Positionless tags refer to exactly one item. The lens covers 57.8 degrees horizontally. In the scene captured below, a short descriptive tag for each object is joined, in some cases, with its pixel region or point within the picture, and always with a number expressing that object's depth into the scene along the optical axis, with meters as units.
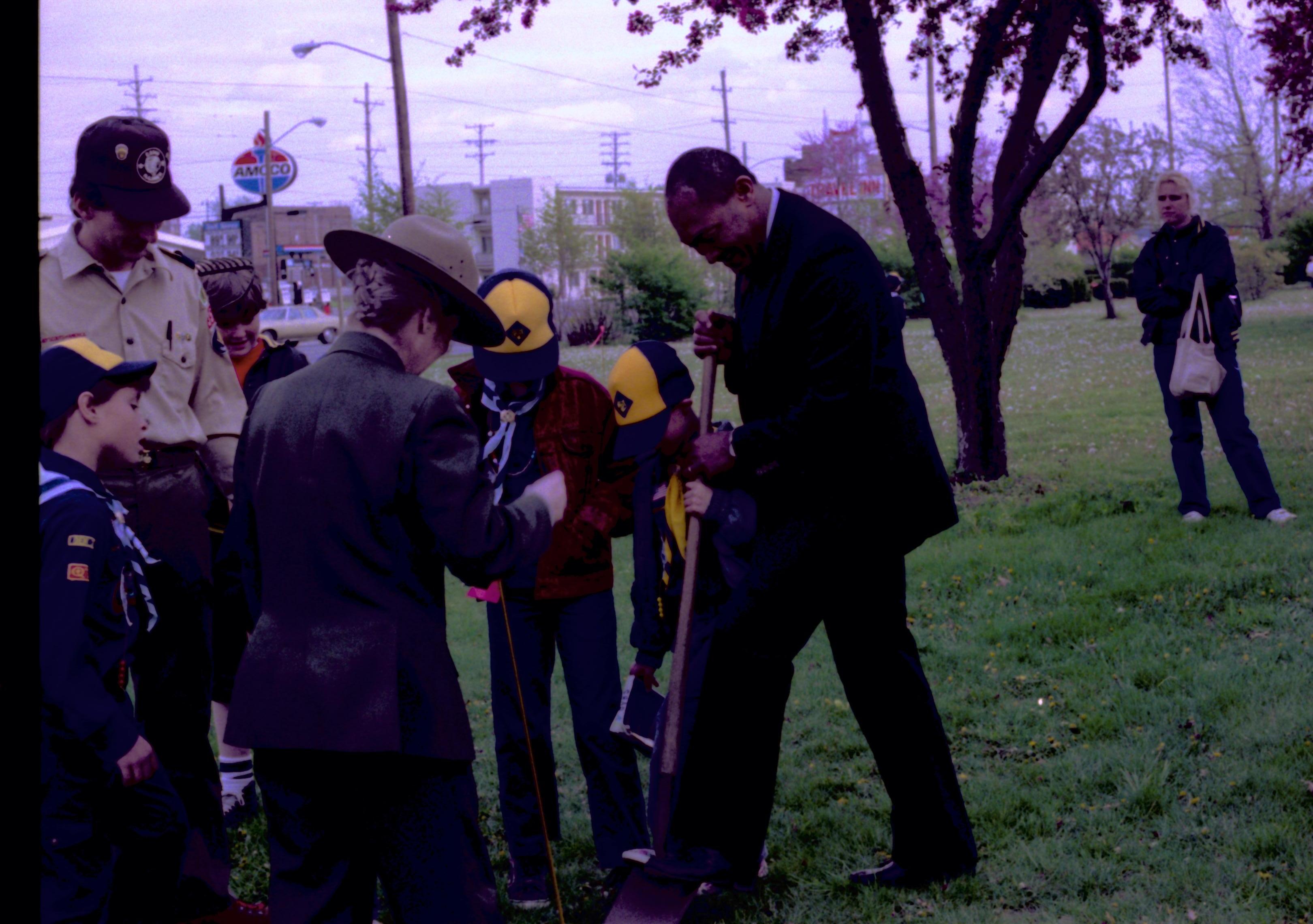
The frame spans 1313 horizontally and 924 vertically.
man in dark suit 3.47
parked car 43.94
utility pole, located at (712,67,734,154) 76.06
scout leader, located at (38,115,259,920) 3.72
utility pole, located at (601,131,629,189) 125.84
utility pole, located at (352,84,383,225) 80.51
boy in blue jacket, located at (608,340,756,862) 3.88
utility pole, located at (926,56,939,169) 48.78
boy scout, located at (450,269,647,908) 4.00
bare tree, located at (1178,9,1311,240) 48.09
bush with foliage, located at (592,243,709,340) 41.81
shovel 3.50
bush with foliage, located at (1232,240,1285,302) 34.38
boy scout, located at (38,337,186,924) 2.86
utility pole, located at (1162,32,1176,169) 46.80
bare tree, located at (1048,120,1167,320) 36.88
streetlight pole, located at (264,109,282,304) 39.09
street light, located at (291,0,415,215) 21.27
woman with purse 7.49
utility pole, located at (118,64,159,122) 71.38
